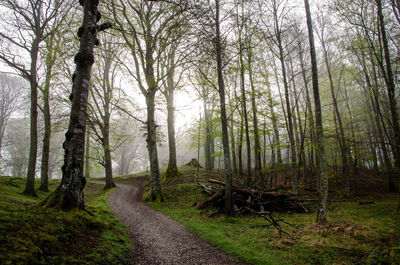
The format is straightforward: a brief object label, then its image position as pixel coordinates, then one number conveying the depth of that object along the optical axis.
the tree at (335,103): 12.07
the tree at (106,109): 14.69
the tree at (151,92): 10.07
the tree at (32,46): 8.70
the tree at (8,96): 22.66
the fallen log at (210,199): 9.20
